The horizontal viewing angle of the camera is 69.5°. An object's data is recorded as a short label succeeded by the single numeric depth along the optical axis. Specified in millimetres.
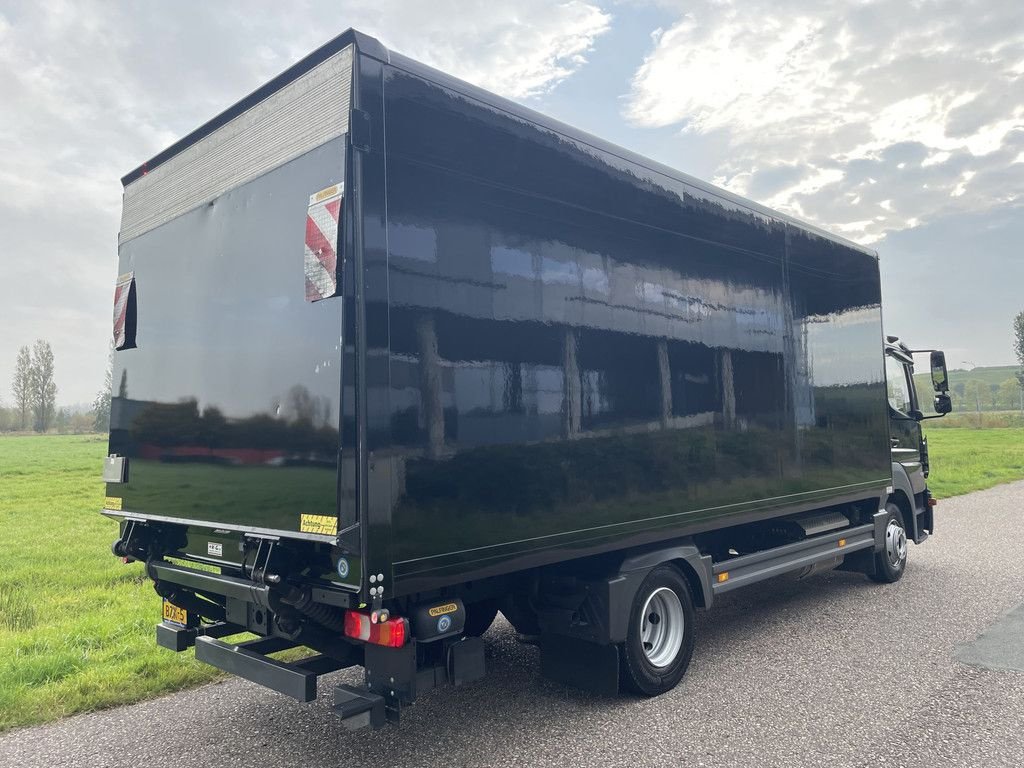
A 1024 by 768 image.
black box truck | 3160
